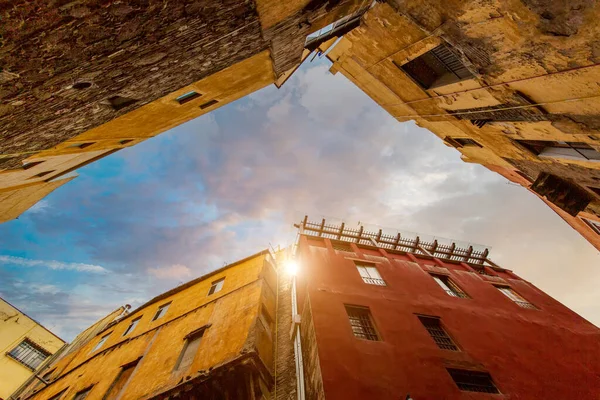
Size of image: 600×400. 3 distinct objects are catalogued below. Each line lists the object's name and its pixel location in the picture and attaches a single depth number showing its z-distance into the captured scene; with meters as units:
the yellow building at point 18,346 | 17.44
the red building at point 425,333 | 7.21
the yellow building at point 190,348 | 7.88
